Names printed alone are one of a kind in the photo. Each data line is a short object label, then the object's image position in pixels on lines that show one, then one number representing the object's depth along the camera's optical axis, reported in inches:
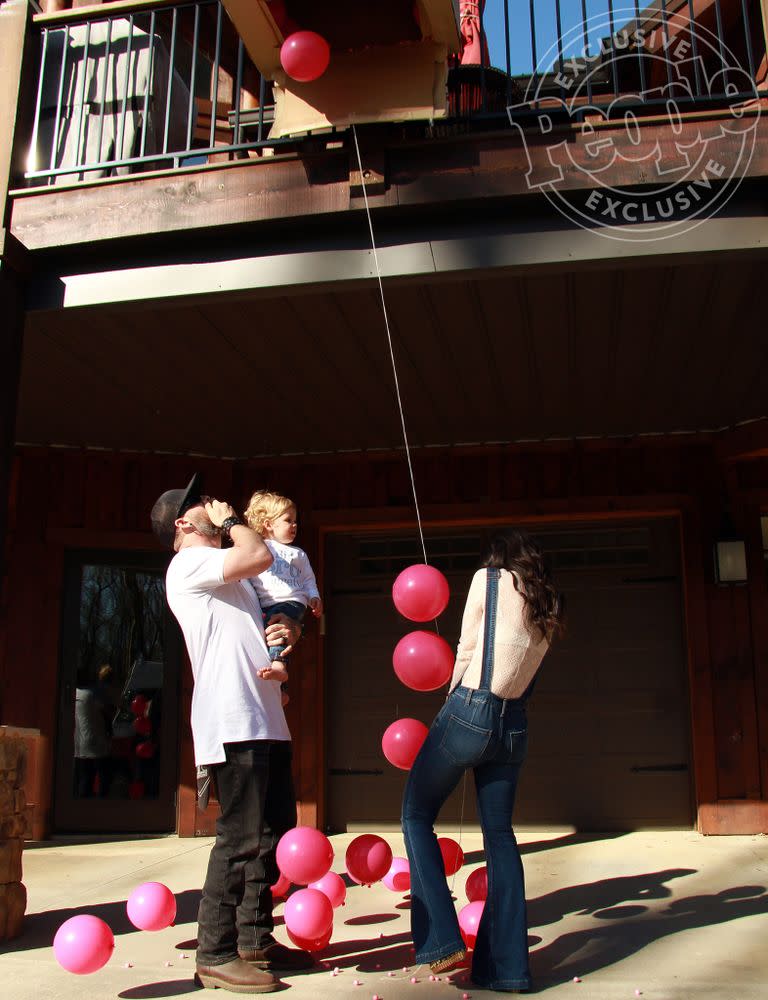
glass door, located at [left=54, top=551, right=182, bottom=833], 233.0
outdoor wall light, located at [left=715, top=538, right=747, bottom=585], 219.5
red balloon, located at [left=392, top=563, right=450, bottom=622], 114.2
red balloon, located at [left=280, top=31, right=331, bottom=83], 127.6
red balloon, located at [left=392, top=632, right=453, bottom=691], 112.1
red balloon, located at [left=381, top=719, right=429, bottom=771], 117.0
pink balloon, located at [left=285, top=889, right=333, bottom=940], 108.7
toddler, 120.1
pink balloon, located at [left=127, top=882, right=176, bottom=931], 115.5
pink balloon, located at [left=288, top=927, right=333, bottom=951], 110.9
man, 102.0
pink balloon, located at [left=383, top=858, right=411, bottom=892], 134.2
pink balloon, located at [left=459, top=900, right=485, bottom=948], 112.6
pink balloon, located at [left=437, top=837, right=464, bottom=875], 122.3
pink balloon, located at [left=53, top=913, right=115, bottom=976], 103.7
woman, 99.8
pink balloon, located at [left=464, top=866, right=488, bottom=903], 122.0
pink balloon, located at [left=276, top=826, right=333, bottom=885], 103.3
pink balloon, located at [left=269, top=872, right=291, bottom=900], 121.2
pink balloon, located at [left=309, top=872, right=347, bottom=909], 125.2
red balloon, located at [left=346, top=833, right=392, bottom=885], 119.8
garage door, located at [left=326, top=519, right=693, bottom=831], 224.8
